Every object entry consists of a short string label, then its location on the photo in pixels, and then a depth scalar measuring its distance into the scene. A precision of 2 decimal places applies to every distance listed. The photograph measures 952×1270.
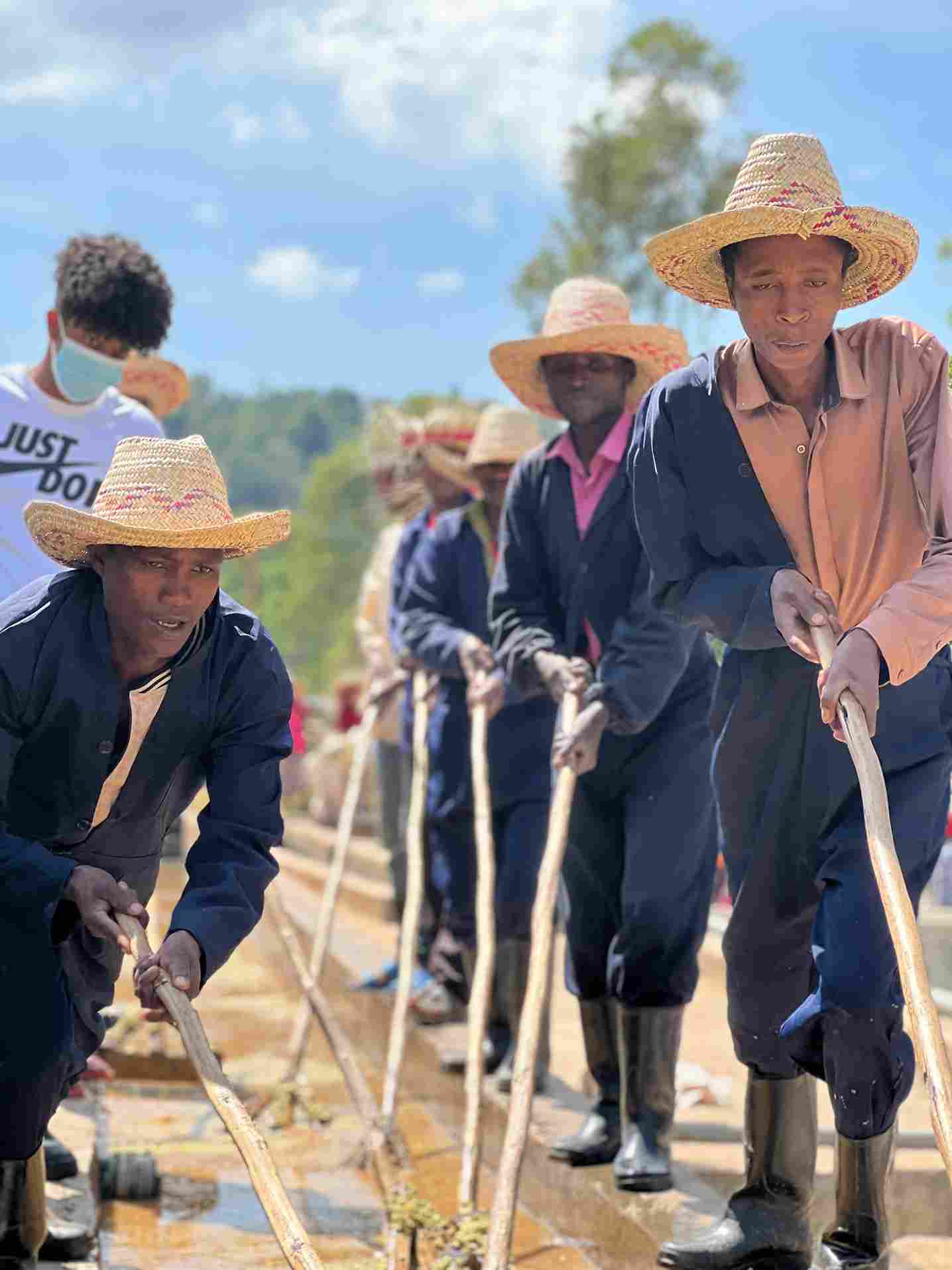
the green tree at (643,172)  29.83
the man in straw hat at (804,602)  3.71
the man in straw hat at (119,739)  3.72
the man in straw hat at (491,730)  6.53
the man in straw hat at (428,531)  7.93
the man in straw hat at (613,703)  5.18
